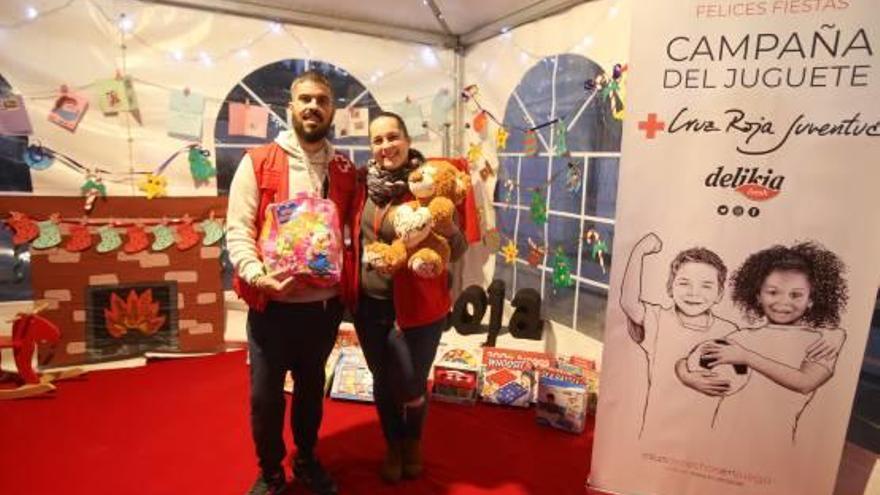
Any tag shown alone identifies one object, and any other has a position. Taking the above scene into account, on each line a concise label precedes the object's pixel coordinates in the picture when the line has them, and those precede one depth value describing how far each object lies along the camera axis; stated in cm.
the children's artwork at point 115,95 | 238
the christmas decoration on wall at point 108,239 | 241
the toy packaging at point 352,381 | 222
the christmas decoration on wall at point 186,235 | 254
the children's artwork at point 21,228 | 227
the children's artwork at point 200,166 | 258
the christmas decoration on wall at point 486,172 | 297
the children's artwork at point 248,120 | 263
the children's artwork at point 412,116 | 301
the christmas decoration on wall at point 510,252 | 287
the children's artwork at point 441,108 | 308
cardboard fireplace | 235
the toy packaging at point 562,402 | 198
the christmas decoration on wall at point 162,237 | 250
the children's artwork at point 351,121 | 290
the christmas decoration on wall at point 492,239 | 300
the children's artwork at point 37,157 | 231
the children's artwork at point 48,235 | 231
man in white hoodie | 134
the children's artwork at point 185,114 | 252
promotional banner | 124
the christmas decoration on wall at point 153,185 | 251
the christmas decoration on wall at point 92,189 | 239
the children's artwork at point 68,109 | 232
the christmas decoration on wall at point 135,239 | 246
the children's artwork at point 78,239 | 236
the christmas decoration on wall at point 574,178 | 236
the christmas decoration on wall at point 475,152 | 304
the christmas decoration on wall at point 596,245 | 228
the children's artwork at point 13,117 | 224
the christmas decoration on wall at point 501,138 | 281
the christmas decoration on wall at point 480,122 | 296
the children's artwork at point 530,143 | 260
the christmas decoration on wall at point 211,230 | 259
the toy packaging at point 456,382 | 221
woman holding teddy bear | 136
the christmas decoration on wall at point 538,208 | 260
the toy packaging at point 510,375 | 220
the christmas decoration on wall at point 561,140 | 242
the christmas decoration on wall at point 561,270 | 248
